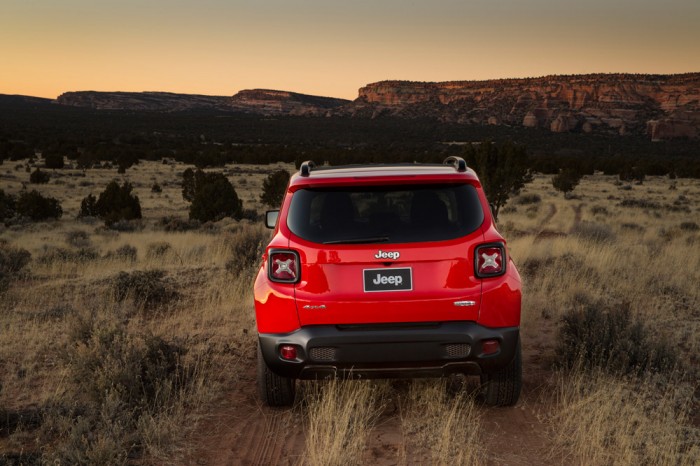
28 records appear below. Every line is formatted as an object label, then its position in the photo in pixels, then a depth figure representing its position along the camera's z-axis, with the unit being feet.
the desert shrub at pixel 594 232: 51.91
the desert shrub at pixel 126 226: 73.72
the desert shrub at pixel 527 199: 103.20
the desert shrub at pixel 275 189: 95.35
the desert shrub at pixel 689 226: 66.33
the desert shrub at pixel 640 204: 97.18
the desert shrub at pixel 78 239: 56.54
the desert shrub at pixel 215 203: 81.20
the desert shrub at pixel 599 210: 87.01
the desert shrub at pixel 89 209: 85.13
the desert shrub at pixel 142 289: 30.04
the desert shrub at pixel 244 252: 35.32
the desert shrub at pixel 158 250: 45.43
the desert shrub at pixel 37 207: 80.89
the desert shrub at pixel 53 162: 152.87
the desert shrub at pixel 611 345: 19.25
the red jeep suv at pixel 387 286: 13.89
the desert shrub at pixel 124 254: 44.21
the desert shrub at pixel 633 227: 67.32
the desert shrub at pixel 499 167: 67.62
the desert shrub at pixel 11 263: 35.29
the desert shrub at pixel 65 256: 42.83
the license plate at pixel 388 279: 13.92
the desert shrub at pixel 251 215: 83.67
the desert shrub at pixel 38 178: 118.83
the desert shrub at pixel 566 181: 118.21
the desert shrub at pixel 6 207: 78.35
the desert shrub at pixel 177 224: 72.84
